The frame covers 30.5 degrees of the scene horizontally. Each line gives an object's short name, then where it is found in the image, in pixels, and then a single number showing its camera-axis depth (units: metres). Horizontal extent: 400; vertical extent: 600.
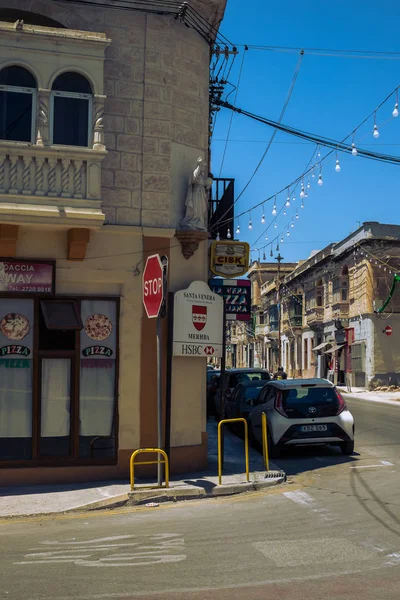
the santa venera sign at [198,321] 12.37
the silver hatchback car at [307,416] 14.32
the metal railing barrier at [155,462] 10.60
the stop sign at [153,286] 10.87
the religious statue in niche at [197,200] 12.69
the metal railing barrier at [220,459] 11.36
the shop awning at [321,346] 54.68
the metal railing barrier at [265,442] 12.64
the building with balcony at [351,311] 45.25
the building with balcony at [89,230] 11.66
